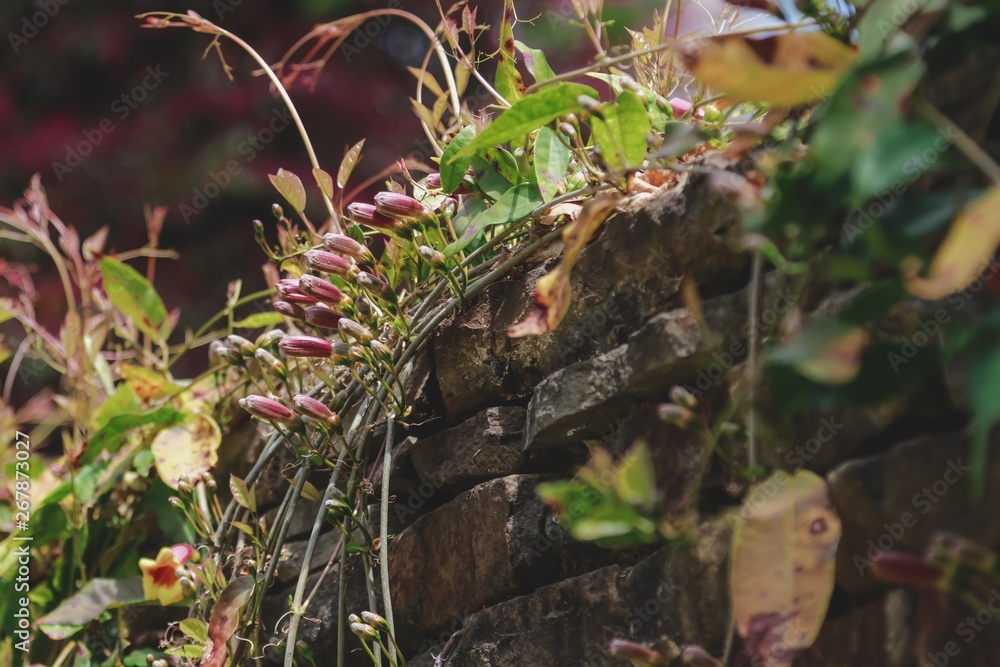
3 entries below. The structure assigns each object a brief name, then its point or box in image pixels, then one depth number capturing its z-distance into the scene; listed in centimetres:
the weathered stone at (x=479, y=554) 100
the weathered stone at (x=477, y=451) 103
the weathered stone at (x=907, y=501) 89
